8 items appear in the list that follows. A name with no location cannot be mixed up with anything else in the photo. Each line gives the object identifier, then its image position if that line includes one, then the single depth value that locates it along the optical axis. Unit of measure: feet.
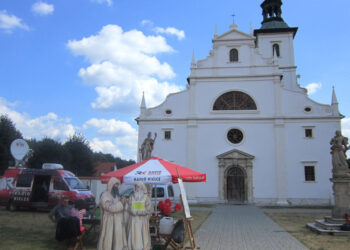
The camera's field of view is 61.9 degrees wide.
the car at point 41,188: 53.42
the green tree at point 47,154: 122.72
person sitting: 25.41
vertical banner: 25.22
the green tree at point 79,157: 133.59
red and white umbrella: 27.32
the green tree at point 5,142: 99.35
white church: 79.92
